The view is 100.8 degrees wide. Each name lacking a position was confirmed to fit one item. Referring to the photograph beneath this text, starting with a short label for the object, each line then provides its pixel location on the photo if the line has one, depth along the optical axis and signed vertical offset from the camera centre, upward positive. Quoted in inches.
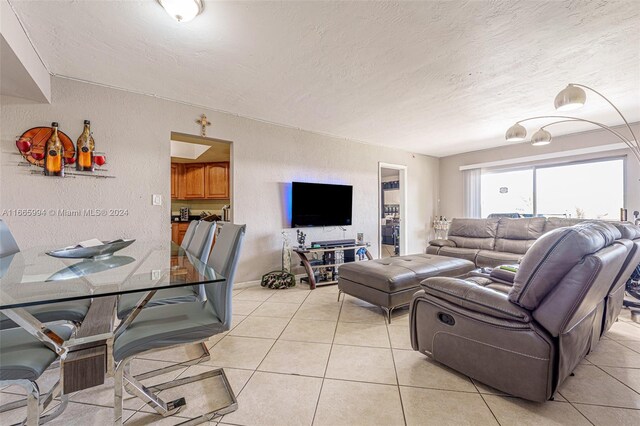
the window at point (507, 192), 209.3 +14.6
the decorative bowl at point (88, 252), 71.2 -10.8
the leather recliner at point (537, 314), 50.9 -22.7
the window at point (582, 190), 168.2 +13.4
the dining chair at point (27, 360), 39.4 -23.0
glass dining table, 42.5 -13.0
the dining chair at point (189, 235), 92.2 -8.1
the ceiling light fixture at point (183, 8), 65.0 +51.4
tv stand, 151.6 -30.7
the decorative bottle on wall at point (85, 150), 104.4 +25.0
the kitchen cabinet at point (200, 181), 219.0 +26.2
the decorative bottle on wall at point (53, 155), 98.7 +21.8
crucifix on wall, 133.0 +44.8
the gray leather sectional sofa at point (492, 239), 154.6 -18.9
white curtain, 229.9 +14.8
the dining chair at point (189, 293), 67.9 -22.7
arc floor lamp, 80.3 +34.1
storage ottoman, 100.7 -27.0
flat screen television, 162.2 +4.6
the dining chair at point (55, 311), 55.7 -22.6
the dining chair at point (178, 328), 47.4 -22.2
